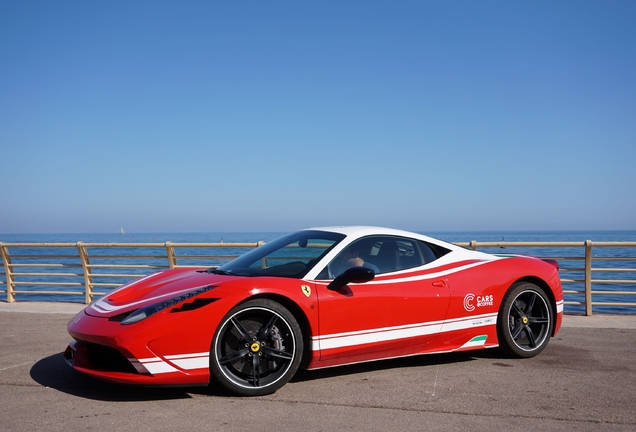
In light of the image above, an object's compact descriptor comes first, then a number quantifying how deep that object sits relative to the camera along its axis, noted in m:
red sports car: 4.25
